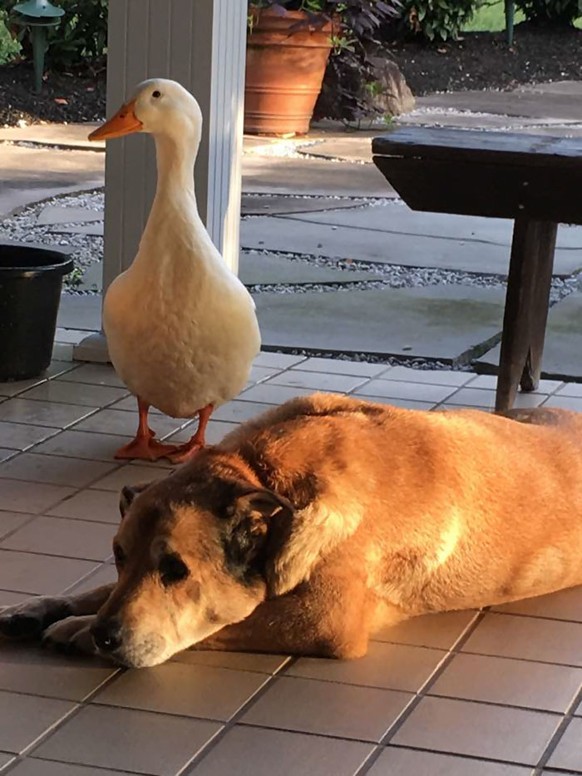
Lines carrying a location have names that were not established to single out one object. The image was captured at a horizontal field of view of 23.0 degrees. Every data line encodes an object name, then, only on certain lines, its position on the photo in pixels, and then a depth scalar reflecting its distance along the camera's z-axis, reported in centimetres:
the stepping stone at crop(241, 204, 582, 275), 729
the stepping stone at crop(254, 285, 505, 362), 566
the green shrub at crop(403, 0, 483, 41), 1666
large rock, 1273
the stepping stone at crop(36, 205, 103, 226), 793
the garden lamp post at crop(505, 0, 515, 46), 1823
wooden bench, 439
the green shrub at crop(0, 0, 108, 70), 1287
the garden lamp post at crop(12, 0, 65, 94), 1194
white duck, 414
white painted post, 499
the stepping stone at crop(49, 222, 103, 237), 761
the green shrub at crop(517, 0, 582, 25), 1927
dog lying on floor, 280
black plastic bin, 483
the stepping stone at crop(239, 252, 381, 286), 675
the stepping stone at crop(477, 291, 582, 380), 538
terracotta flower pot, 1102
